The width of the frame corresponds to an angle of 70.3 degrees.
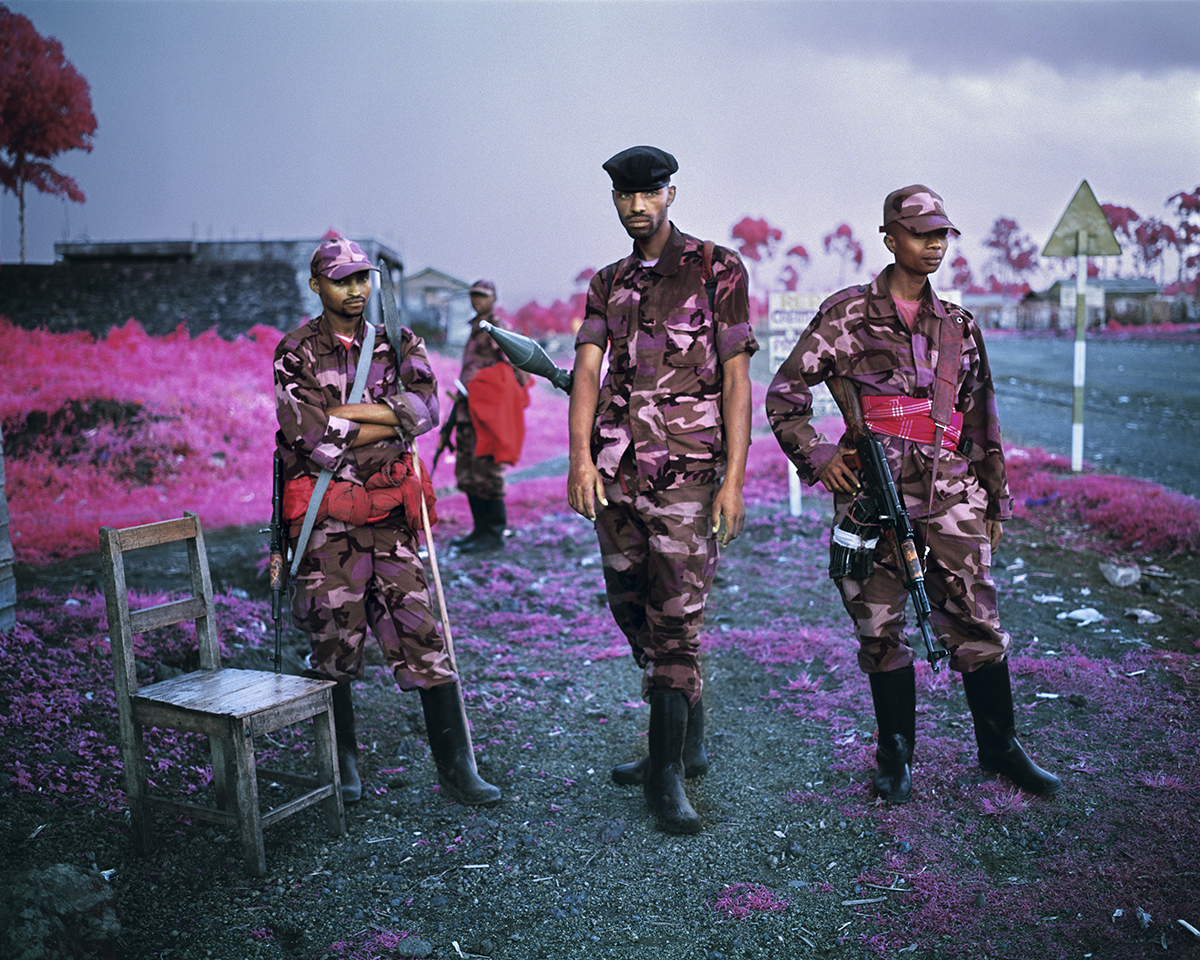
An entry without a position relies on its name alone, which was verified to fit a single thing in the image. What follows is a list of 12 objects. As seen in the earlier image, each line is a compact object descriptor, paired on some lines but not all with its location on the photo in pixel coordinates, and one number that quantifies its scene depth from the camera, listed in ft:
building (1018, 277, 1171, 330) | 128.47
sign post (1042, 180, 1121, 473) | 27.02
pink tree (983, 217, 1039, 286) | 215.51
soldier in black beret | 10.37
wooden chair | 9.61
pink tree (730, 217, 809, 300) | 186.09
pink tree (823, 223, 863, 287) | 185.60
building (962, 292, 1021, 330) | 188.34
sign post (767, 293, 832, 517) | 26.43
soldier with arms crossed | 11.02
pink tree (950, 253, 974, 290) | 239.91
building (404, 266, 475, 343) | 101.30
